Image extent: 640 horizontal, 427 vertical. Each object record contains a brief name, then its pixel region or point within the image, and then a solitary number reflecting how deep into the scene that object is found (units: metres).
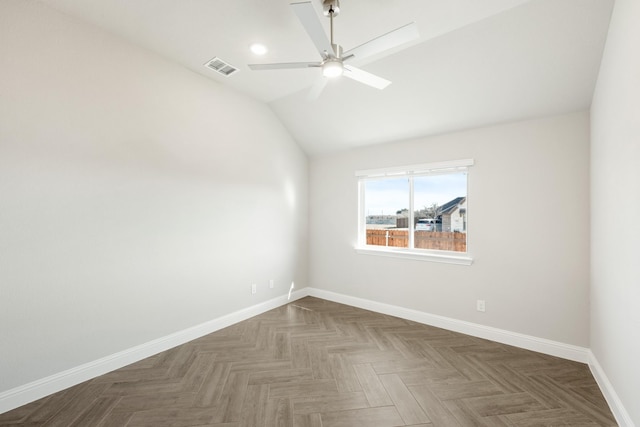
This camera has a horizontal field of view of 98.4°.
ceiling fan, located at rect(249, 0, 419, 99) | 1.61
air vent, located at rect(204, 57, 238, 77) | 2.83
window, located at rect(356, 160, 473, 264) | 3.40
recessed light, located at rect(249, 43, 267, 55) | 2.51
